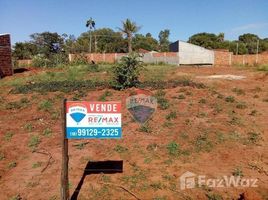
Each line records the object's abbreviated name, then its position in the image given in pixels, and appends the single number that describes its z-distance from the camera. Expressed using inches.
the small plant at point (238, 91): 311.4
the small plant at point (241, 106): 255.7
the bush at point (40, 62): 722.7
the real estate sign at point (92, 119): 112.8
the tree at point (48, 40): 1303.7
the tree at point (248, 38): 1814.3
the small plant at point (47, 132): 215.5
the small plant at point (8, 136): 209.3
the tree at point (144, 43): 1604.1
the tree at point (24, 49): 1199.4
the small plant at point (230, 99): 274.2
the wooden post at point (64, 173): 116.9
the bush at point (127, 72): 333.9
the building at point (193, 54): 904.9
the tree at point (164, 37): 2233.3
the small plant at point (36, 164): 166.3
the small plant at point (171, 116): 232.8
